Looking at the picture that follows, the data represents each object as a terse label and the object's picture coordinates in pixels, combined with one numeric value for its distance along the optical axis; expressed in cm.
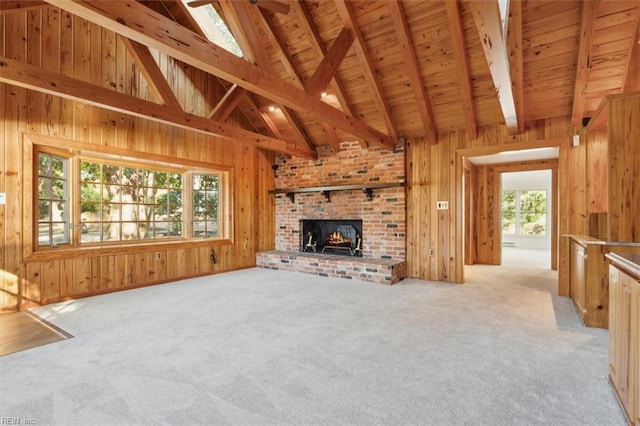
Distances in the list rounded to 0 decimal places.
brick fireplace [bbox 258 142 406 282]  539
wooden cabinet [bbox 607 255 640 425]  148
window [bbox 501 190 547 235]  1005
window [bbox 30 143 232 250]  400
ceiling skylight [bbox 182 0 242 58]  495
